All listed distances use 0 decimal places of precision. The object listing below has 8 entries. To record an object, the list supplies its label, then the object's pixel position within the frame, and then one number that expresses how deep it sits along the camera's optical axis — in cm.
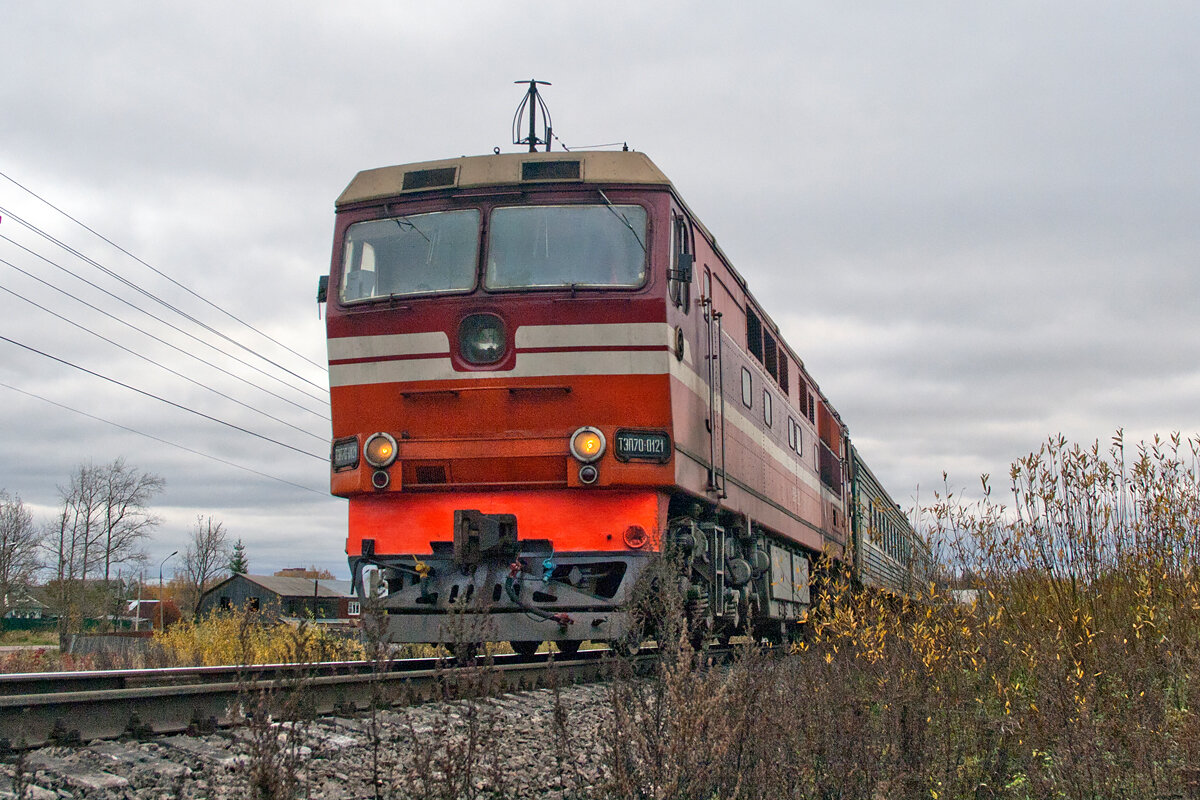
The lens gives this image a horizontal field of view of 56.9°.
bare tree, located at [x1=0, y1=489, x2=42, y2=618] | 5359
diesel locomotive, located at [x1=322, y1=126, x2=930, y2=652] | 758
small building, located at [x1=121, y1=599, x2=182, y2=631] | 6147
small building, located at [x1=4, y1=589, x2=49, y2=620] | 6016
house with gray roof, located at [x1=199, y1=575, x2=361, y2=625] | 5222
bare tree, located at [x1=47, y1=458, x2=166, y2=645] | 5234
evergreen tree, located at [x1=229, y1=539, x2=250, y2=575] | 6562
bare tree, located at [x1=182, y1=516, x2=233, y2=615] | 6259
